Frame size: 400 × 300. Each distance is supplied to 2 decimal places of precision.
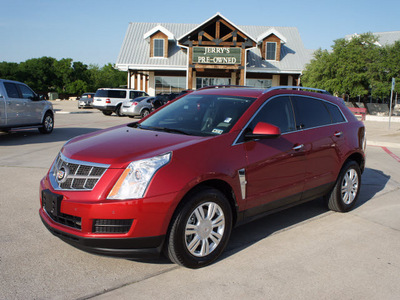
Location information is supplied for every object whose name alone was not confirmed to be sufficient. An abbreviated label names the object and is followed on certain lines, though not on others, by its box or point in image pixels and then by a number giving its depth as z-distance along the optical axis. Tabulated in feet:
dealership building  93.30
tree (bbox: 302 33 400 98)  99.66
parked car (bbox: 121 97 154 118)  76.23
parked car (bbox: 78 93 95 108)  117.60
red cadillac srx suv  10.83
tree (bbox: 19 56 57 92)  250.16
